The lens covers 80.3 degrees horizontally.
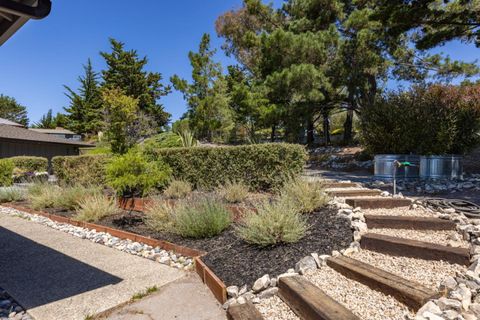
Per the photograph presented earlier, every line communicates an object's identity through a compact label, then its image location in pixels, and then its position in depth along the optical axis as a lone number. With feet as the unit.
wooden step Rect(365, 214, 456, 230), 9.91
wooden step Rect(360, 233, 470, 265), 7.66
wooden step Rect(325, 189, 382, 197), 15.13
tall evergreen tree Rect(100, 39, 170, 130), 96.63
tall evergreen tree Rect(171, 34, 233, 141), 53.06
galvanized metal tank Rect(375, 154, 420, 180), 20.89
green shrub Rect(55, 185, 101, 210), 21.09
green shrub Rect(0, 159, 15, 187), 36.91
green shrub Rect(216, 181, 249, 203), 16.67
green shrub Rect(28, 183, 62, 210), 22.48
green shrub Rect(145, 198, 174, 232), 14.40
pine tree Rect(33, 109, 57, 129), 135.95
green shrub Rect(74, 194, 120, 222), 17.90
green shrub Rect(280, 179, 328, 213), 12.63
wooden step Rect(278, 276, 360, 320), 6.21
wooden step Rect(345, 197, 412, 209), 12.94
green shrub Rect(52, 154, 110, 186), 29.22
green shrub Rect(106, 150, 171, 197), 16.78
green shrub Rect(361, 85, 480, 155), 22.99
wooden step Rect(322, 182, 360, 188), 17.78
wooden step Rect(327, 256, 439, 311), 6.25
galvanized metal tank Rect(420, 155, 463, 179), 20.96
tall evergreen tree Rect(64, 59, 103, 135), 99.71
